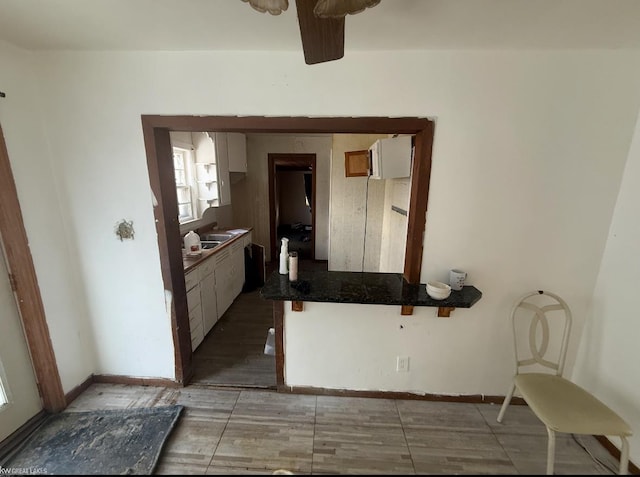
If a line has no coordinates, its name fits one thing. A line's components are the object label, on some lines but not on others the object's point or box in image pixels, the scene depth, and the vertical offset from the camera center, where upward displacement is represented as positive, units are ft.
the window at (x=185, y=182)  10.19 +0.31
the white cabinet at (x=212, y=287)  7.57 -3.39
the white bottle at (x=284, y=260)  6.05 -1.63
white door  4.88 -3.61
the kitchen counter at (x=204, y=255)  7.34 -2.12
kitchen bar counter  5.04 -2.07
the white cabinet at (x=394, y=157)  6.32 +0.86
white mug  5.25 -1.78
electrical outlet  5.98 -4.01
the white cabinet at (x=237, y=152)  12.44 +1.95
